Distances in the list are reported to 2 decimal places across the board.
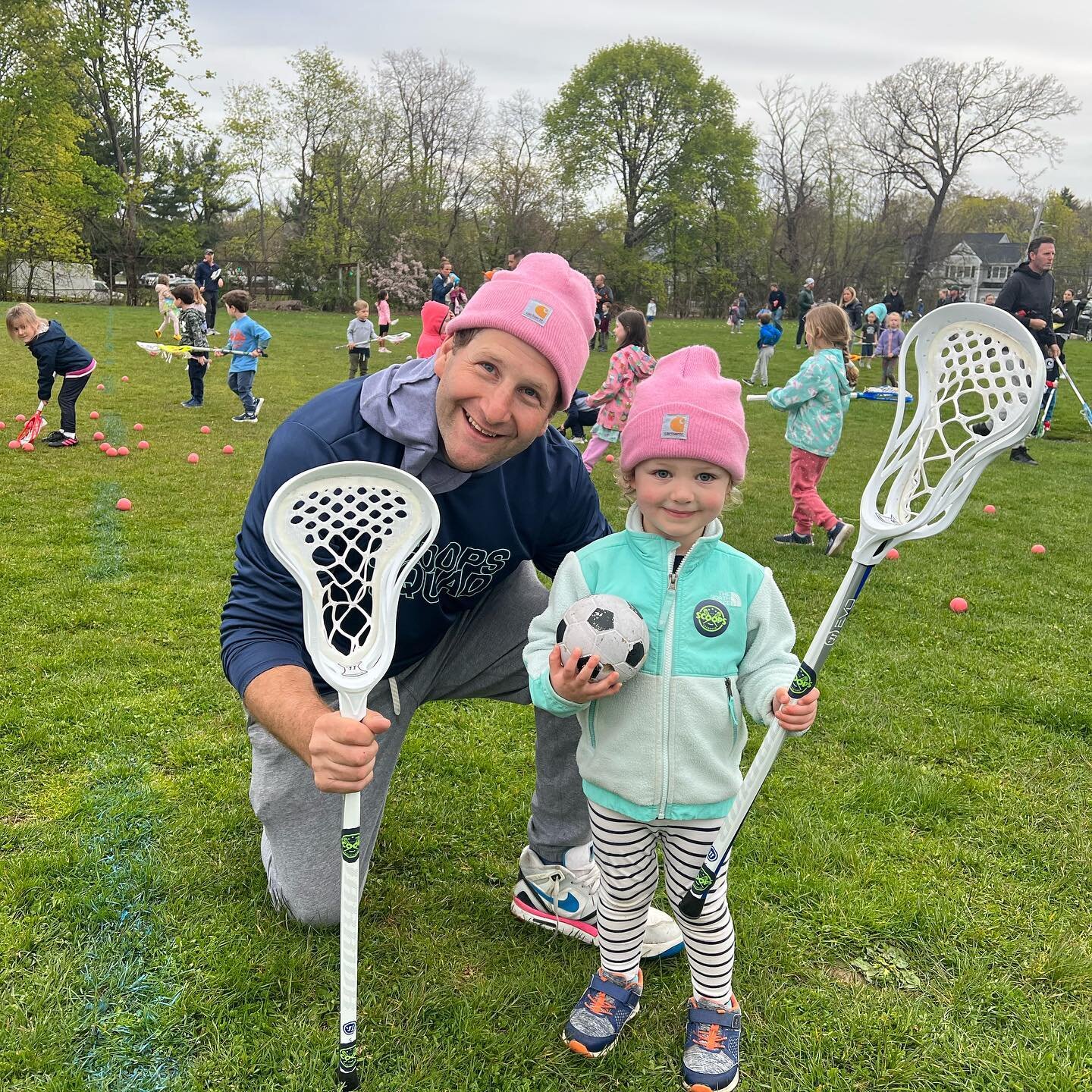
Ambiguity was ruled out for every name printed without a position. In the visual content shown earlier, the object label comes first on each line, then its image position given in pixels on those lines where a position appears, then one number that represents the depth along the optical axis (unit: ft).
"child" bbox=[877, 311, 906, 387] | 59.88
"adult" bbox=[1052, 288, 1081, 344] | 53.11
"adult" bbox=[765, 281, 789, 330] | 75.56
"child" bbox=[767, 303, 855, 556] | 22.04
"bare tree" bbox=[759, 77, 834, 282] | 162.30
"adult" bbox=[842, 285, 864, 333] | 64.59
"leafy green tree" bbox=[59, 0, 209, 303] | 102.06
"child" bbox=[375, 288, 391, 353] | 67.31
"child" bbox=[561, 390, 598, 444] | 27.71
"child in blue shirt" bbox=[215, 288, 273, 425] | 37.99
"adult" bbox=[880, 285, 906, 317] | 78.80
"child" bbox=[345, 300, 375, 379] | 49.29
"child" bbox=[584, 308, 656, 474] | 27.63
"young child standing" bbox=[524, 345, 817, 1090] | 7.17
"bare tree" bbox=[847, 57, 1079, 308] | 125.70
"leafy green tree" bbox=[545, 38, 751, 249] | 154.81
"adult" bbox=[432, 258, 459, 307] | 65.00
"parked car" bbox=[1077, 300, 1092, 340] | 122.58
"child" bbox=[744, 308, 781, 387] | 58.29
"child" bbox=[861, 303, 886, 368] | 69.67
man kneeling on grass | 7.41
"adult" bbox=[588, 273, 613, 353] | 72.82
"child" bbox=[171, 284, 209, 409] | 39.42
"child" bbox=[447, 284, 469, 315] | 63.92
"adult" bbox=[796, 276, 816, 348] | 81.66
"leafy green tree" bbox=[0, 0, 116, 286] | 98.22
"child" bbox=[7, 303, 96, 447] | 29.53
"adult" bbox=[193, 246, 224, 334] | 63.52
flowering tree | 131.03
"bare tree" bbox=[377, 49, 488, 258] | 145.38
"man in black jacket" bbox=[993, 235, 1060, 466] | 31.86
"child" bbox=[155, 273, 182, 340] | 64.87
